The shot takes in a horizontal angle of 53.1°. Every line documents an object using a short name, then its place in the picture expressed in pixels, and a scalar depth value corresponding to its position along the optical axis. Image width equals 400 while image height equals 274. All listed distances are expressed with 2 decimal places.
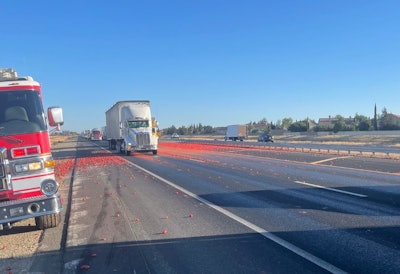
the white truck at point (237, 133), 73.75
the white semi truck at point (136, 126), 31.97
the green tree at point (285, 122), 151.31
